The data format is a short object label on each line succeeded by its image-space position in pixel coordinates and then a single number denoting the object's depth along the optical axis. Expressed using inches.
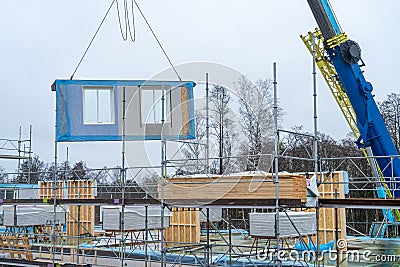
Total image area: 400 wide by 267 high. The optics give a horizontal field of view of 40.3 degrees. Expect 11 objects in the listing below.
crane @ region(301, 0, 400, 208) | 679.7
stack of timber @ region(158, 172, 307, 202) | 396.8
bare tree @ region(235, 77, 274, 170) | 520.1
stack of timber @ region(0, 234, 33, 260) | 657.4
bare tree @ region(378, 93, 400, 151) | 1398.9
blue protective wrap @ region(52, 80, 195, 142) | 533.3
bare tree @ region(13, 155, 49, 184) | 1448.5
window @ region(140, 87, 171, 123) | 540.1
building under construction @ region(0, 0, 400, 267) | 422.6
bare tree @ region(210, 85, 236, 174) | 652.4
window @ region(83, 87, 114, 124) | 545.0
